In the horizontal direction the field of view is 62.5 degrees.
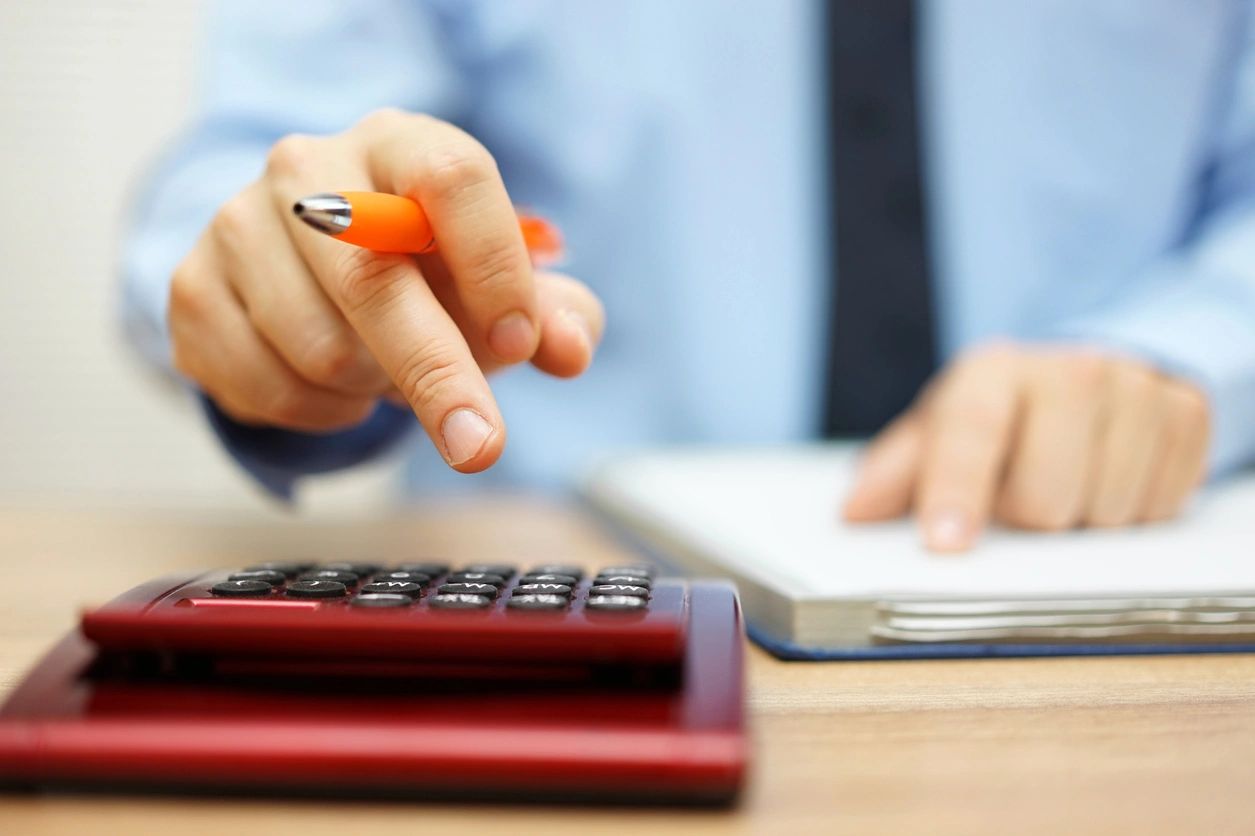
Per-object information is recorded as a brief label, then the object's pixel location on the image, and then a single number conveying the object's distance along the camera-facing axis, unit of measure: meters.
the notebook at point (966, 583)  0.28
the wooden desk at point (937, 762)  0.18
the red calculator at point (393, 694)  0.18
